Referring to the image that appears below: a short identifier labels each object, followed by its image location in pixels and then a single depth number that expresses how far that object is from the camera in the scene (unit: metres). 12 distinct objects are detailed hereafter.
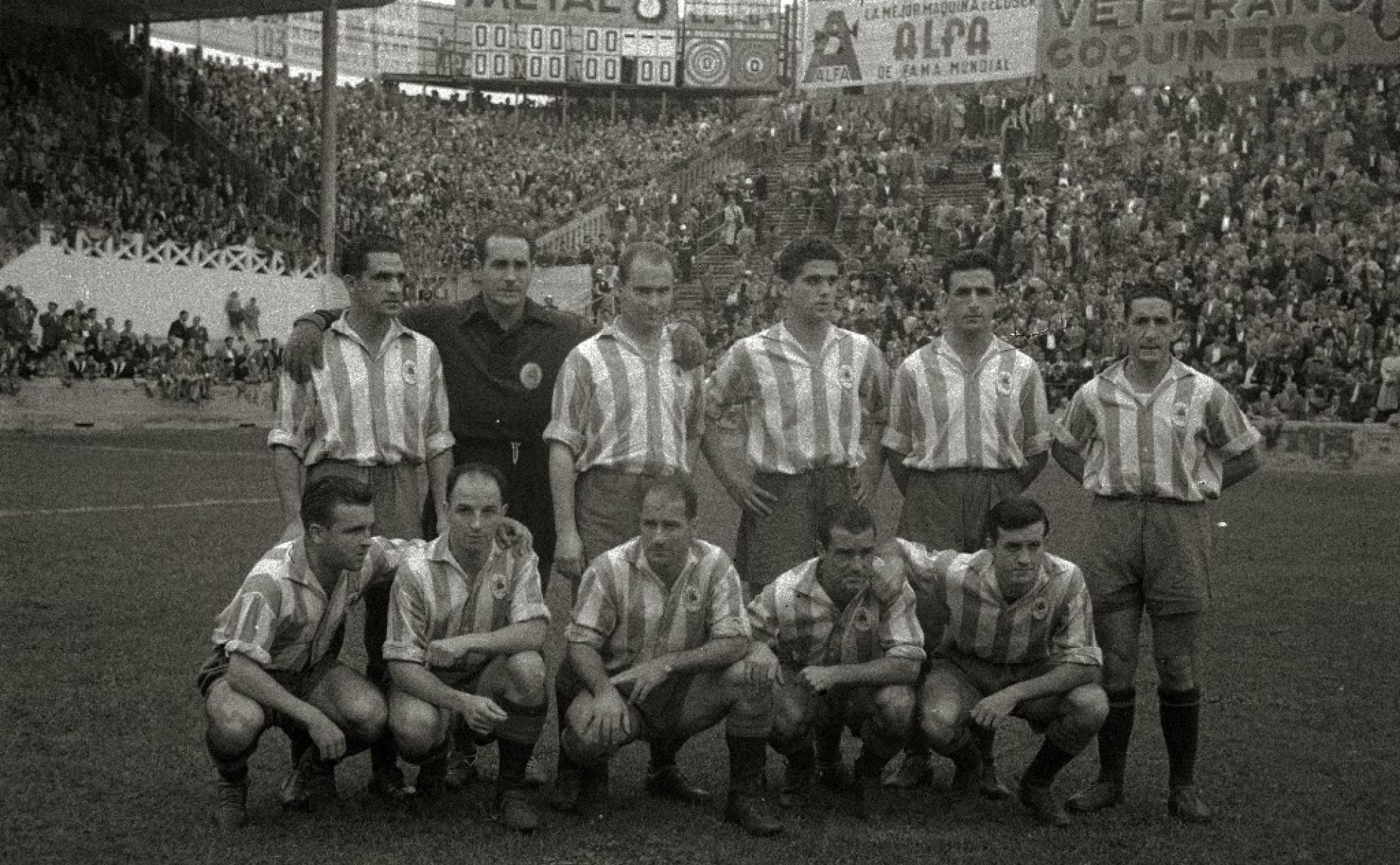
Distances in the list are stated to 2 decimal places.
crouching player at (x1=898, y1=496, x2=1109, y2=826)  5.23
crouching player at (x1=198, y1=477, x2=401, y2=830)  4.95
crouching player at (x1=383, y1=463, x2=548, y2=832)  5.10
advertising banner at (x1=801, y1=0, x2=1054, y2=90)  37.50
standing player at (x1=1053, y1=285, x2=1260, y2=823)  5.45
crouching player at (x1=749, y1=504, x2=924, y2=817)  5.25
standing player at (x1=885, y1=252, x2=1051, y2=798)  5.78
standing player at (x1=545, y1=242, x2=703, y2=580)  5.72
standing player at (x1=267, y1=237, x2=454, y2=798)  5.67
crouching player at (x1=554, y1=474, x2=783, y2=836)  5.16
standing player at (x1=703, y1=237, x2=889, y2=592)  5.86
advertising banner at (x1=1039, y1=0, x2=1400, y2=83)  32.69
